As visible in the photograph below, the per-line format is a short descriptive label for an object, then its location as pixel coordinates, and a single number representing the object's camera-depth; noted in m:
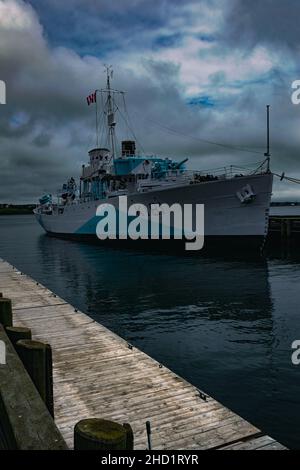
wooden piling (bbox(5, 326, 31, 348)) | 6.90
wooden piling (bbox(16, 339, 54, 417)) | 5.86
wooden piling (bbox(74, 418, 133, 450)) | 3.72
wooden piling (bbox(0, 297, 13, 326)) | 9.52
